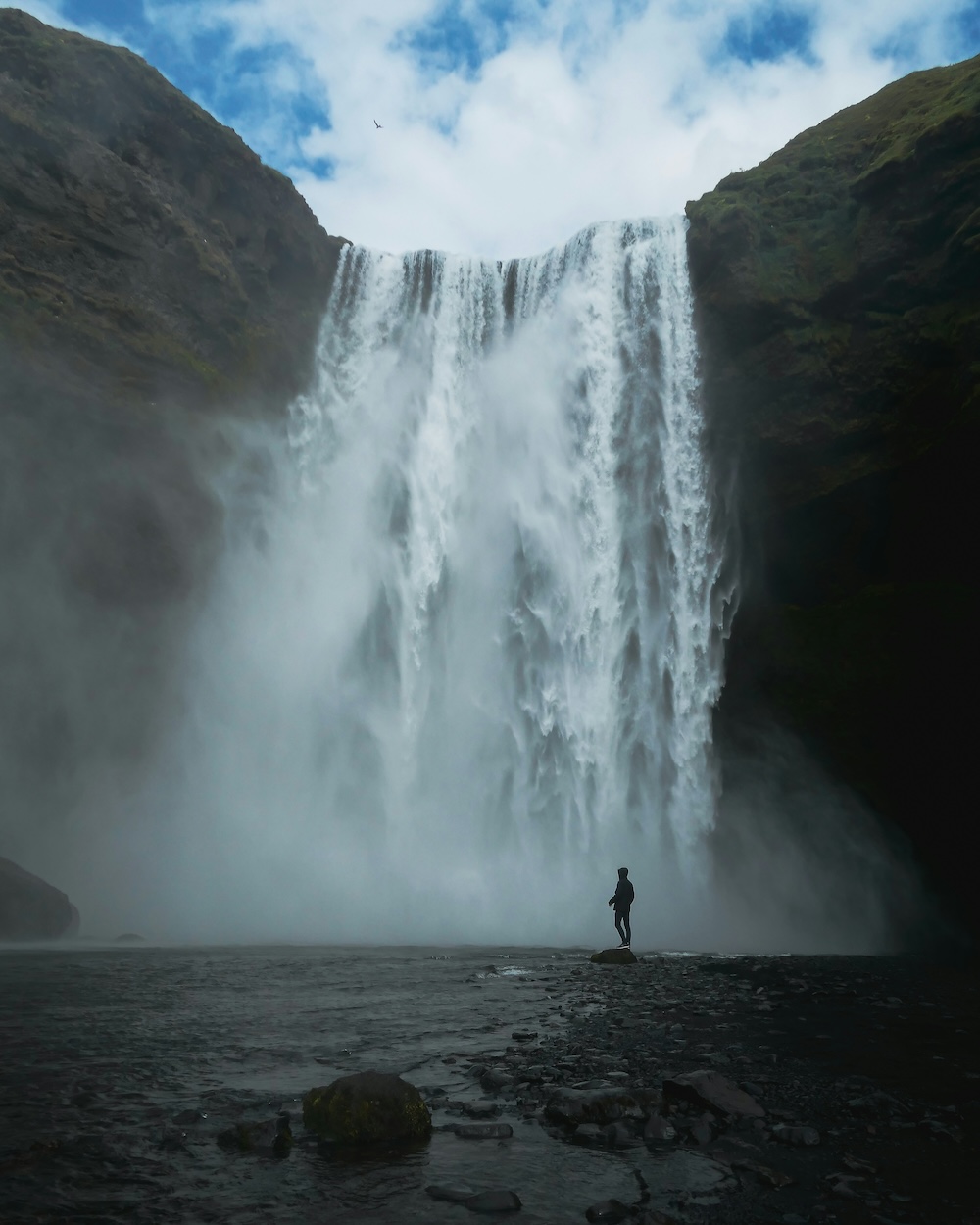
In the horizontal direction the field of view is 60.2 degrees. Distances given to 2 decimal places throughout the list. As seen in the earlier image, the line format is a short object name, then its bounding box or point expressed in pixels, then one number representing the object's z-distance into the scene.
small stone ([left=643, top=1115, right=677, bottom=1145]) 5.05
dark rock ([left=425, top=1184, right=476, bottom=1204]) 4.13
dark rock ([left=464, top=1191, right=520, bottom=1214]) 4.04
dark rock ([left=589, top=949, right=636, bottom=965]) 14.34
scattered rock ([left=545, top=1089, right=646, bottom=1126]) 5.35
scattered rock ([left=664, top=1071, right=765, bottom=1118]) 5.46
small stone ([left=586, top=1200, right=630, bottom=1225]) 3.93
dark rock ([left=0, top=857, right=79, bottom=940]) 18.52
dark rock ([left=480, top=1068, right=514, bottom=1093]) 6.10
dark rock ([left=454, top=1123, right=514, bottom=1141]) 5.02
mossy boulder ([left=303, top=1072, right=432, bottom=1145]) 4.91
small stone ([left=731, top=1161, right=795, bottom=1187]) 4.36
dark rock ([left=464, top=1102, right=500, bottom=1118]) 5.43
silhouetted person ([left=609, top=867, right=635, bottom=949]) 16.65
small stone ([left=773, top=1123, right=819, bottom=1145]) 4.99
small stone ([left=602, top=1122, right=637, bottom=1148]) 4.97
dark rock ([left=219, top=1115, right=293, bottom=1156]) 4.71
